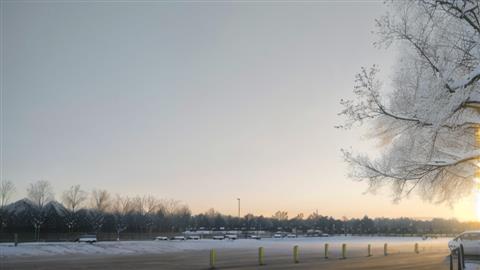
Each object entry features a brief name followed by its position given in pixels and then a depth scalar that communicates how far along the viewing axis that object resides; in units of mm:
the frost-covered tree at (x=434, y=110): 13289
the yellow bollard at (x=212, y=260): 24670
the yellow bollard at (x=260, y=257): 26941
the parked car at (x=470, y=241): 28094
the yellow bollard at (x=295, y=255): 28828
